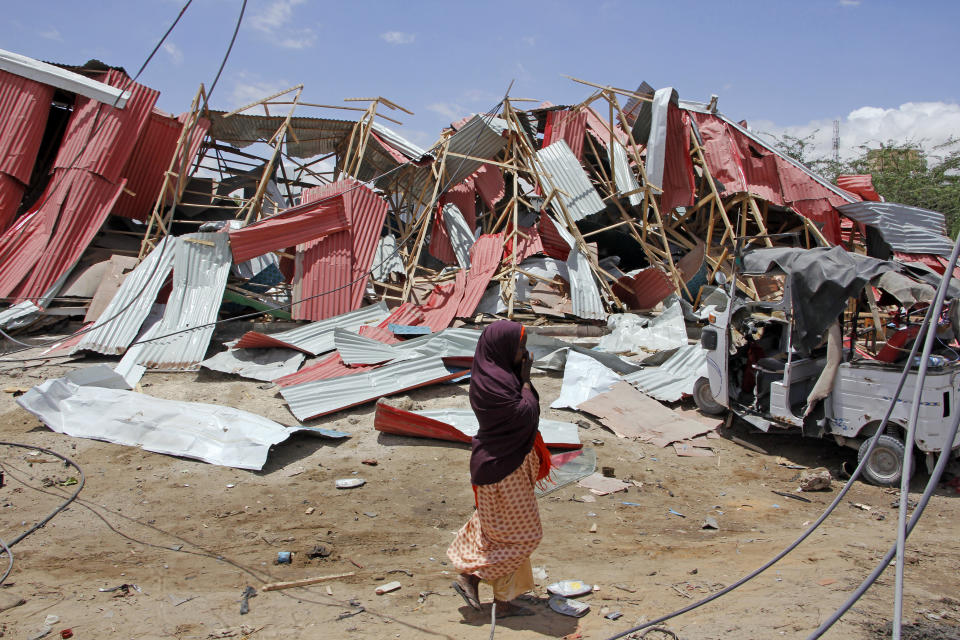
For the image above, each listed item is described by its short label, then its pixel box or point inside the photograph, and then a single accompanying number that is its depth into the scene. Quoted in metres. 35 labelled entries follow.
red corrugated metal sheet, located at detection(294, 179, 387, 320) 9.77
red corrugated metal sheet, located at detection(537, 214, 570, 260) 11.77
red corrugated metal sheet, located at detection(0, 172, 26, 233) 10.68
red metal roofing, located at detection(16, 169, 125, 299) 9.77
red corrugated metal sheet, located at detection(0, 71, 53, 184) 10.87
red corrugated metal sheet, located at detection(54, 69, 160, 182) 10.75
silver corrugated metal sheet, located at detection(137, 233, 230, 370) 8.23
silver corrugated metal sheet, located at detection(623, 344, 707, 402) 7.66
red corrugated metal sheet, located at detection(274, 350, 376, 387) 7.61
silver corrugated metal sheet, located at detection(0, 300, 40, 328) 9.00
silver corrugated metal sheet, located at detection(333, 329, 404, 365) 7.90
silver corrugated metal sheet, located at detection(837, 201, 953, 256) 10.98
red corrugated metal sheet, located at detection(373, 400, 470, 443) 6.20
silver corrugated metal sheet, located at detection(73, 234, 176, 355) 8.37
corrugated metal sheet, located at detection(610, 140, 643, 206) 12.70
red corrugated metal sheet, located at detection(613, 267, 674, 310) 10.80
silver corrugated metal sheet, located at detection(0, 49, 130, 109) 10.95
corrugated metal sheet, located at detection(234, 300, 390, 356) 8.30
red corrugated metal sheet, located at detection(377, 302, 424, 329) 9.36
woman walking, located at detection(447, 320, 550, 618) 3.19
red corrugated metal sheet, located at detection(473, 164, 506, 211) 12.90
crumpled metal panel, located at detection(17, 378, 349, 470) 5.73
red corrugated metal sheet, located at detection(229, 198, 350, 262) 9.36
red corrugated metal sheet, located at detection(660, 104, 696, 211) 12.38
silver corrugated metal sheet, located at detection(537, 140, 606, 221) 11.97
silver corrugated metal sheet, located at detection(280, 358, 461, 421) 6.84
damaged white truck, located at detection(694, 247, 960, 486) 5.12
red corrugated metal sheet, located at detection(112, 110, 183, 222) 11.57
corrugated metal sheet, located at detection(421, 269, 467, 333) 9.65
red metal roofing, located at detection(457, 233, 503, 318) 9.93
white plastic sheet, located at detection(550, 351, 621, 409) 7.35
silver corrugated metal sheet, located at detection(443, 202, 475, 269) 11.96
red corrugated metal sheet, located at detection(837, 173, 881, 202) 13.79
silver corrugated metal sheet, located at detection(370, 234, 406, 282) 11.17
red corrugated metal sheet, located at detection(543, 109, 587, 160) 13.26
